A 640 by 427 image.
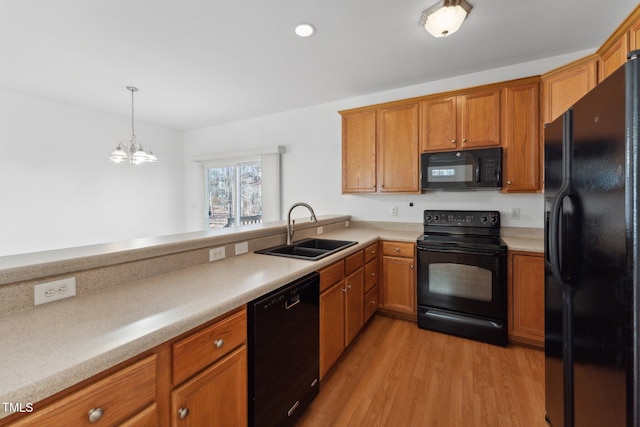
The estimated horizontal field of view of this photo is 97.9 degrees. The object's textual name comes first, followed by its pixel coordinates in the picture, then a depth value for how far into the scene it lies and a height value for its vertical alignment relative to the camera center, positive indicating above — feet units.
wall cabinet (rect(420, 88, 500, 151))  8.66 +2.97
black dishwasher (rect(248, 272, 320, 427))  4.16 -2.37
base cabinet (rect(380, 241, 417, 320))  9.23 -2.28
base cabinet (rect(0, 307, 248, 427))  2.33 -1.79
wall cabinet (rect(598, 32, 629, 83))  5.94 +3.57
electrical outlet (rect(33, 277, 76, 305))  3.51 -1.00
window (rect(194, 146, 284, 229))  14.19 +1.49
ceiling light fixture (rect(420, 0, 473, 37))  5.98 +4.35
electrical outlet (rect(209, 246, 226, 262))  5.87 -0.87
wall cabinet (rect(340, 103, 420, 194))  9.89 +2.33
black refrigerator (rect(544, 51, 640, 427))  2.54 -0.49
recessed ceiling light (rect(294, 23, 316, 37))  7.06 +4.74
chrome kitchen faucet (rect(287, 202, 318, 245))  7.66 -0.51
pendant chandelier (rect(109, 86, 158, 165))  10.63 +2.29
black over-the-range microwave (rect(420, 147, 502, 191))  8.61 +1.38
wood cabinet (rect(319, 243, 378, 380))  6.16 -2.29
